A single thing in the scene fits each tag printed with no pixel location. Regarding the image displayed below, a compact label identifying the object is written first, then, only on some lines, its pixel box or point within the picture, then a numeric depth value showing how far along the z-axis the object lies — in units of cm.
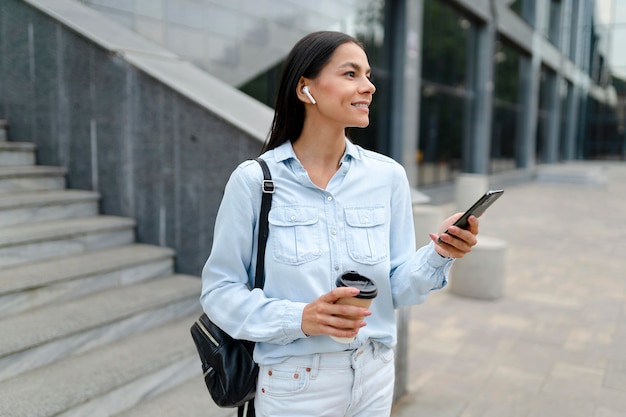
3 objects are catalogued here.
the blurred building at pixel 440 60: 854
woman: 171
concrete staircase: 309
